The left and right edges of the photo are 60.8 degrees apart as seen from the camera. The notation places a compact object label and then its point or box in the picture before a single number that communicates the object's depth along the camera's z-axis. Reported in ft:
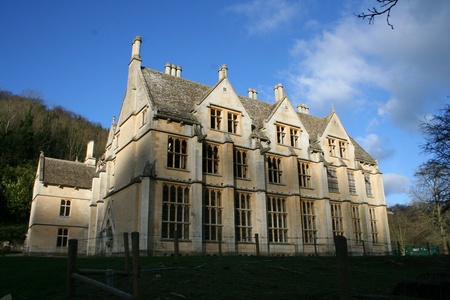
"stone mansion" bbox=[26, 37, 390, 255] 84.64
